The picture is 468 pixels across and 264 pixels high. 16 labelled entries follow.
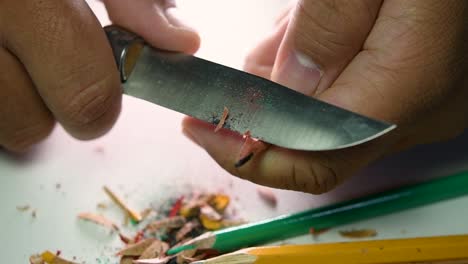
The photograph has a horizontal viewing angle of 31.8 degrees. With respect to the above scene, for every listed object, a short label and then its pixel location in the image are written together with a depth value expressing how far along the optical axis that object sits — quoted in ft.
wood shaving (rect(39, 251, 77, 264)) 0.79
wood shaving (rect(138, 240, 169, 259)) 0.79
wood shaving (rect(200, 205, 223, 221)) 0.83
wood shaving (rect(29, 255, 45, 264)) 0.80
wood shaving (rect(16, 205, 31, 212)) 0.85
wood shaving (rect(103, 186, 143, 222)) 0.84
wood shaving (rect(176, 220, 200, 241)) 0.82
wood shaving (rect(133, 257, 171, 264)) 0.77
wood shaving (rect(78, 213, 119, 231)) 0.83
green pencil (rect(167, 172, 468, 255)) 0.80
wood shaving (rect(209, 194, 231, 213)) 0.85
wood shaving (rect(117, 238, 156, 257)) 0.80
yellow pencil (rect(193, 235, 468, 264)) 0.73
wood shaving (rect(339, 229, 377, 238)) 0.82
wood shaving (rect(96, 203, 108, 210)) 0.85
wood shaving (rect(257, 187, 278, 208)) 0.86
